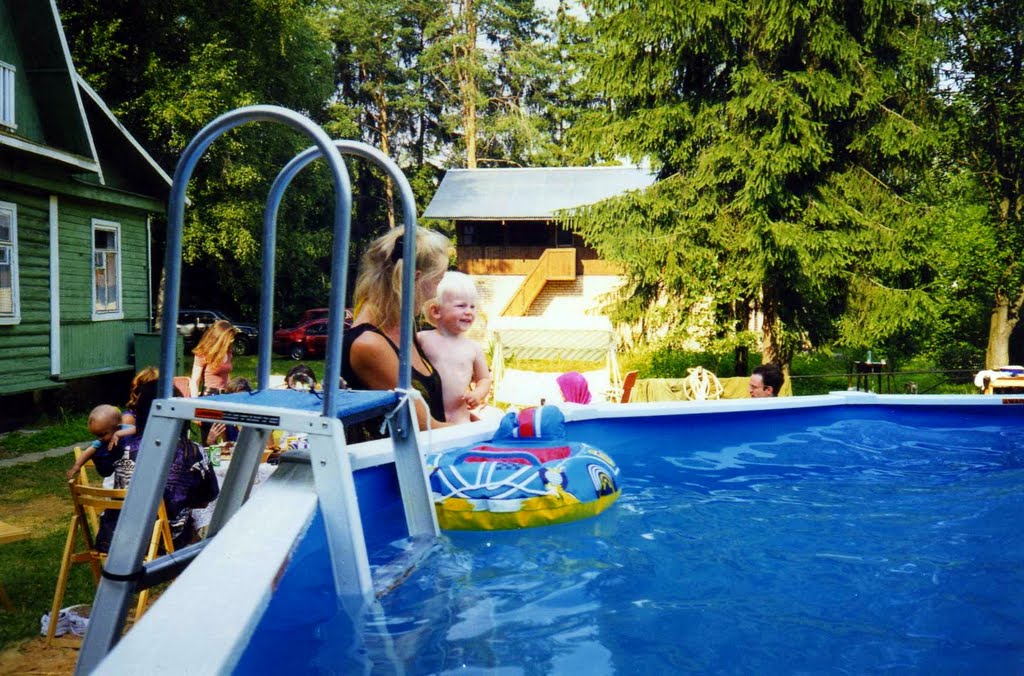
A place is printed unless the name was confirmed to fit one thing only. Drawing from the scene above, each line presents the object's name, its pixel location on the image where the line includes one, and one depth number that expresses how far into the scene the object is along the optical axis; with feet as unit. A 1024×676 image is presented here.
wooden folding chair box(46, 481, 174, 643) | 13.96
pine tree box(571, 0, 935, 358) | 50.78
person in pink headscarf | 29.17
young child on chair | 17.27
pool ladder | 8.34
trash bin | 52.70
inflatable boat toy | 14.80
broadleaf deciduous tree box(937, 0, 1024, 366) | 54.60
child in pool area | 14.28
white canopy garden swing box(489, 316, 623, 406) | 42.65
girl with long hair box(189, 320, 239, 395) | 24.12
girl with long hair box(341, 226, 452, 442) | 12.48
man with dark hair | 26.61
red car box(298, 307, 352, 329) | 92.42
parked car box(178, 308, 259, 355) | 86.99
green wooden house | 41.68
